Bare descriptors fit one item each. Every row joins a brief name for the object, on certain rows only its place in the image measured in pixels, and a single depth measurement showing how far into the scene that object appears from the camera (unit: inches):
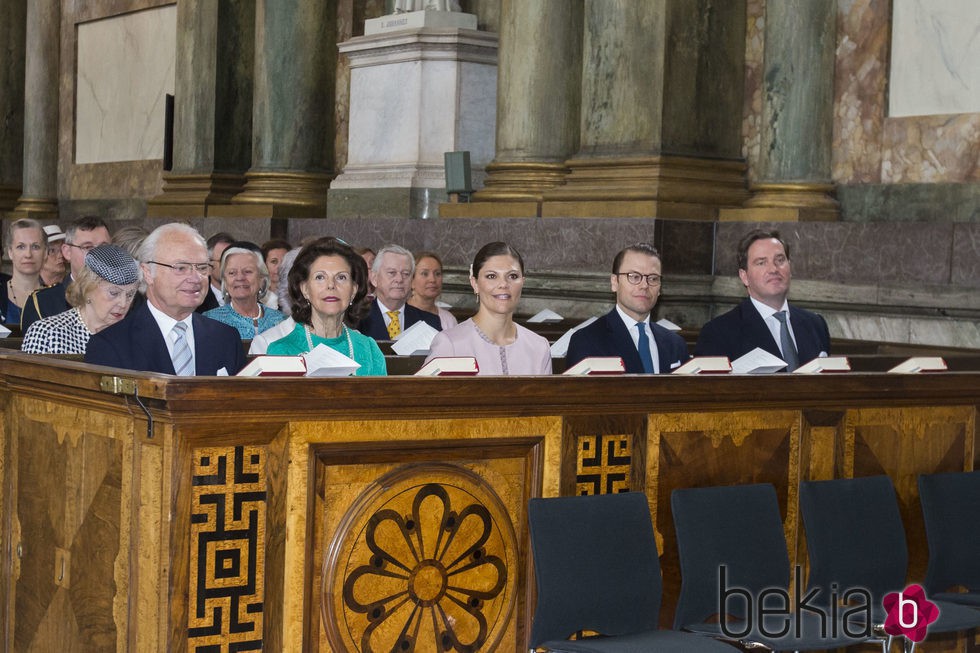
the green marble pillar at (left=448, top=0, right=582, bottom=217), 448.1
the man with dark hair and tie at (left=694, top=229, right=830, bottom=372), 248.2
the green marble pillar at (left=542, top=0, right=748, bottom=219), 398.3
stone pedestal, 499.5
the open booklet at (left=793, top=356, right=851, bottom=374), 212.9
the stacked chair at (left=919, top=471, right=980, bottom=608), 206.8
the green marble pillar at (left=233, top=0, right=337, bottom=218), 553.6
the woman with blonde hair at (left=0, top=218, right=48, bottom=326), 320.2
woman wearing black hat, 219.1
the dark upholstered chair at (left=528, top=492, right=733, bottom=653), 173.0
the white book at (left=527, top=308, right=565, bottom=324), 357.7
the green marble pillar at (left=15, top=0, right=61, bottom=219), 770.8
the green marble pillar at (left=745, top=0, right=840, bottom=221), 410.6
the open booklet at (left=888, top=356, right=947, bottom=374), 221.9
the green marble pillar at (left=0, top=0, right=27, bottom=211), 778.8
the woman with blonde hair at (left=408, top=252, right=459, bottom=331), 346.9
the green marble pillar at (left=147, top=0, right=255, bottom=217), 595.2
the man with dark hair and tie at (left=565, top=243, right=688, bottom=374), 236.2
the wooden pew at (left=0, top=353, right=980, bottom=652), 157.5
